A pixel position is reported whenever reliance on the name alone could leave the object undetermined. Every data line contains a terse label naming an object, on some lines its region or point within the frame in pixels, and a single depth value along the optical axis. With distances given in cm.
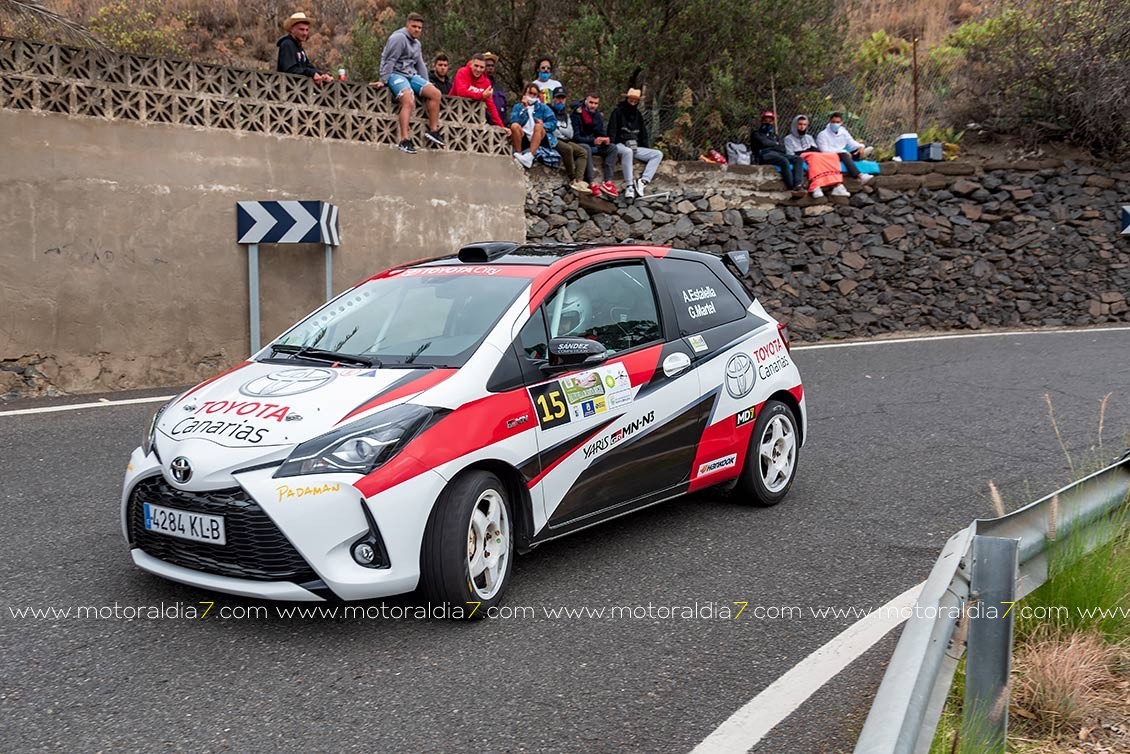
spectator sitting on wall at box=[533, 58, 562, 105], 1510
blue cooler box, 1928
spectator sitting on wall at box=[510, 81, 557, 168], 1476
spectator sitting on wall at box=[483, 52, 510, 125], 1455
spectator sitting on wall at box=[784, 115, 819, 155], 1820
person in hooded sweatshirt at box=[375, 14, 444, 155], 1295
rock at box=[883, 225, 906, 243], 1870
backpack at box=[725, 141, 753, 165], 1789
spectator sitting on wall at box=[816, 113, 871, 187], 1836
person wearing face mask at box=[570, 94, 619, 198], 1564
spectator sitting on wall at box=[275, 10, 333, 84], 1225
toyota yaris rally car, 420
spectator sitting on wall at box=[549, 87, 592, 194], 1528
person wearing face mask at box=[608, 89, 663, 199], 1593
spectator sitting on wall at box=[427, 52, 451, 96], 1360
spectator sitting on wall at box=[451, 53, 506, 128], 1398
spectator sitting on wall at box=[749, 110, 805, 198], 1777
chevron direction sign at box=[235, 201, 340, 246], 1163
